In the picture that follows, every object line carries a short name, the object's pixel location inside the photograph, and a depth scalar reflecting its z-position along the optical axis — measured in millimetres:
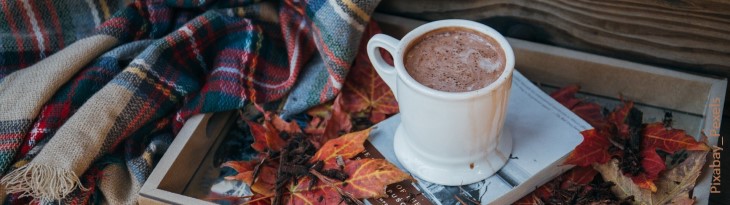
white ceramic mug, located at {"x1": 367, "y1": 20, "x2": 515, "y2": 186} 737
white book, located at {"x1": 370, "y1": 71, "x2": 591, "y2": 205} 845
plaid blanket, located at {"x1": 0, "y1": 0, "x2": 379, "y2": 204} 883
